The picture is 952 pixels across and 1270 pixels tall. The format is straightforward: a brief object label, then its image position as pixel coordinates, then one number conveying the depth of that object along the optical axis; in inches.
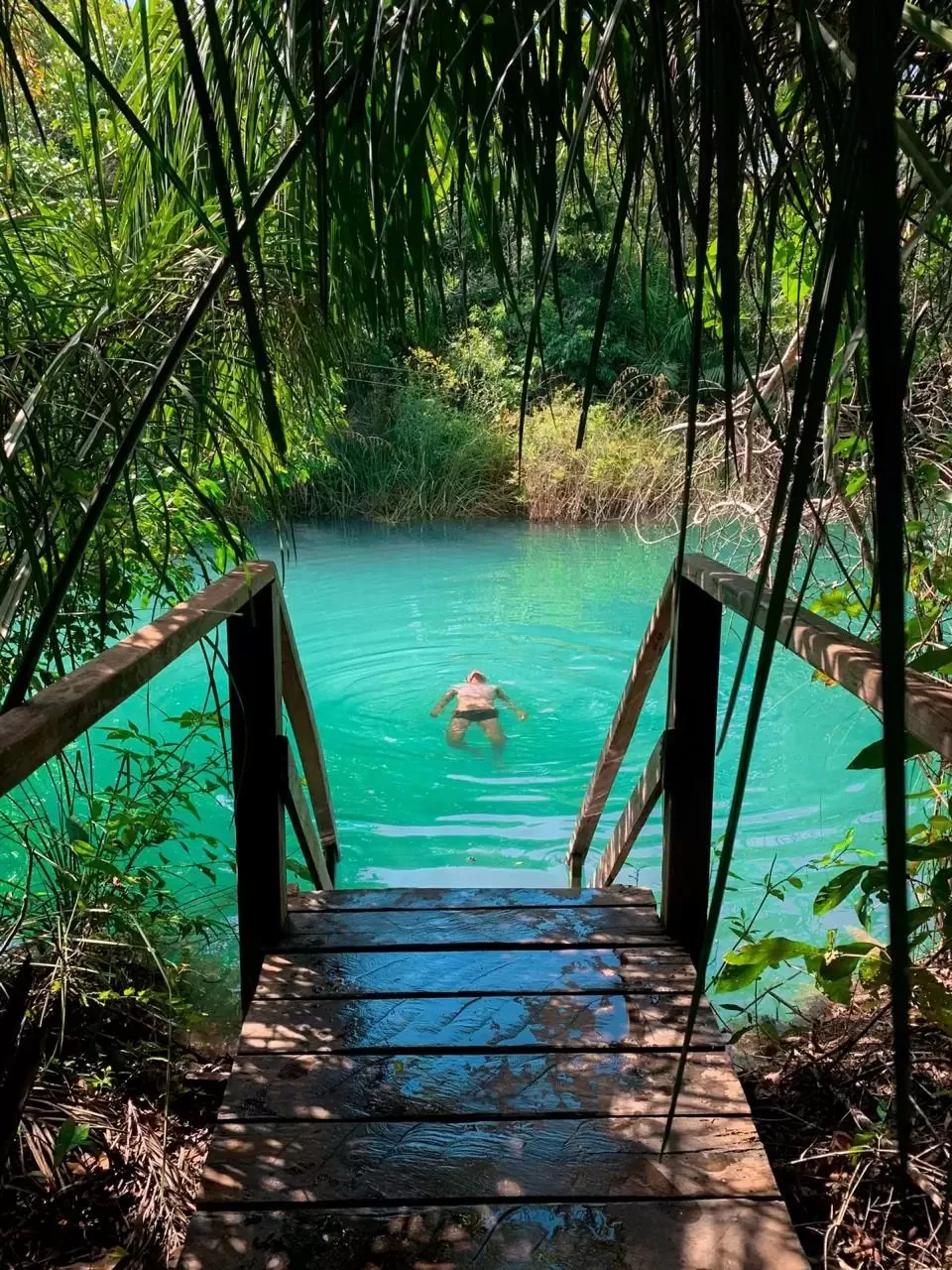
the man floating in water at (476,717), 216.2
